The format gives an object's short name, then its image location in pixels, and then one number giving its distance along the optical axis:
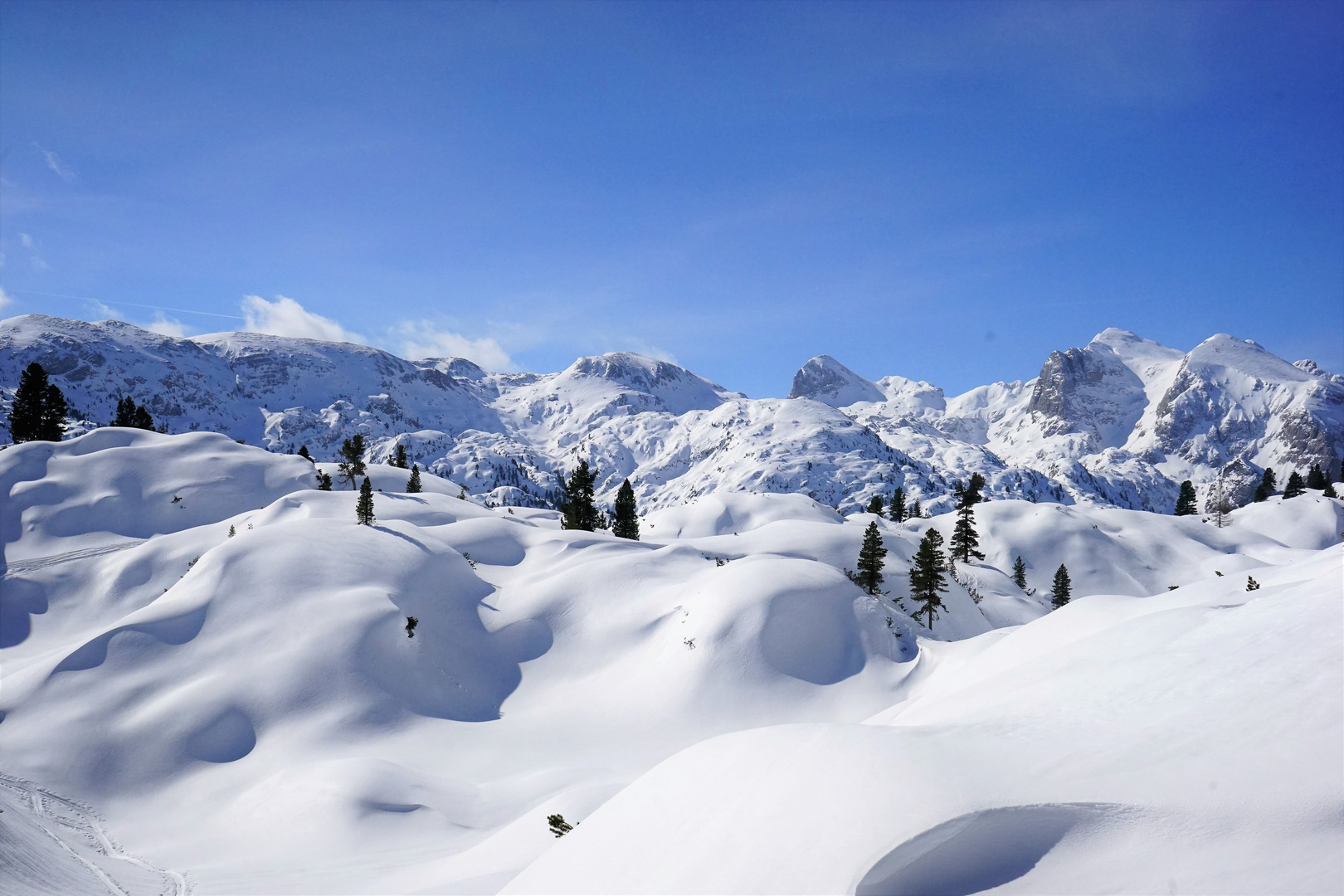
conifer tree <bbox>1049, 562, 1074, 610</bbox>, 76.25
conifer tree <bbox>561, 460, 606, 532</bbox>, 60.91
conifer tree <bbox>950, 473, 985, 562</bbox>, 68.06
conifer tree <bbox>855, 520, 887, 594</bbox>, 45.81
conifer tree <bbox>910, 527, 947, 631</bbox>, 44.84
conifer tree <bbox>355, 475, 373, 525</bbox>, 41.00
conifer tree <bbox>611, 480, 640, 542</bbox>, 64.75
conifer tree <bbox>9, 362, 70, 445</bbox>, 64.38
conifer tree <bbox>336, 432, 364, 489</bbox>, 56.91
